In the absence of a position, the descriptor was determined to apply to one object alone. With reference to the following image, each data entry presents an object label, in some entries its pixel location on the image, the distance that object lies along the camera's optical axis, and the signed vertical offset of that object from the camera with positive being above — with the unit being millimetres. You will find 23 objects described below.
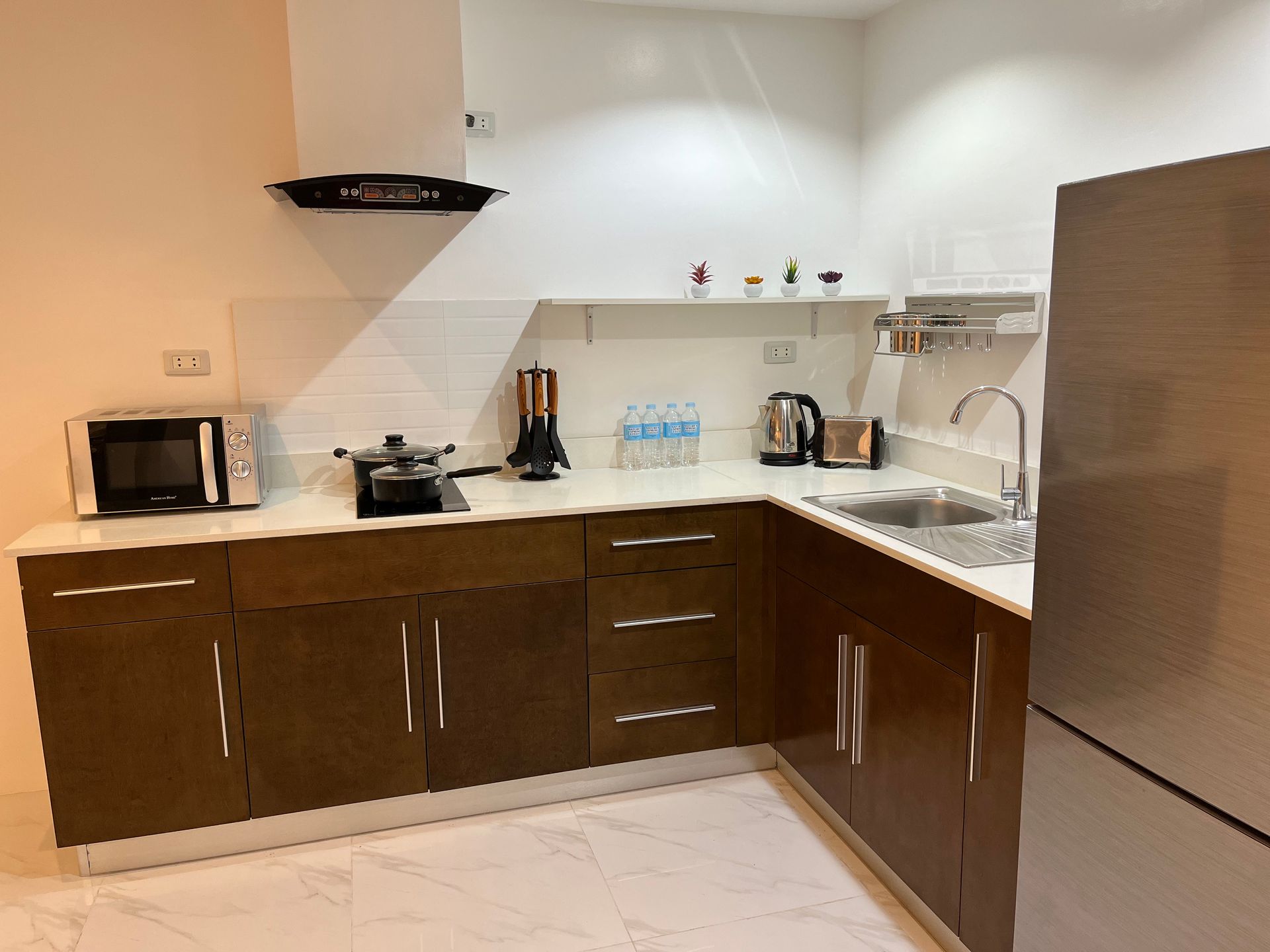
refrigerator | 957 -281
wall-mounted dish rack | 2354 +35
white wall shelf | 2916 +124
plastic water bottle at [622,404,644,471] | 3078 -337
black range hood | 2451 +410
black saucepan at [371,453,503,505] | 2480 -377
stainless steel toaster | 3020 -347
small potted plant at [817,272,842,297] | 3123 +185
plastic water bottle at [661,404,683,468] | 3107 -336
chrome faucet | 2170 -383
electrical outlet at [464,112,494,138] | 2879 +686
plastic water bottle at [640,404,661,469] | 3100 -344
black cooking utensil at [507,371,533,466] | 2896 -313
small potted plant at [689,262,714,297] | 3070 +193
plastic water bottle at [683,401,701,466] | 3158 -345
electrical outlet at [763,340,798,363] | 3287 -50
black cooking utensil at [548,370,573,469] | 2908 -240
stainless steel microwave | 2391 -294
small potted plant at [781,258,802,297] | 3092 +192
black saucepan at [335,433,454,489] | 2613 -315
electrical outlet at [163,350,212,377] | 2725 -42
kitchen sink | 2000 -473
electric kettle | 3109 -312
